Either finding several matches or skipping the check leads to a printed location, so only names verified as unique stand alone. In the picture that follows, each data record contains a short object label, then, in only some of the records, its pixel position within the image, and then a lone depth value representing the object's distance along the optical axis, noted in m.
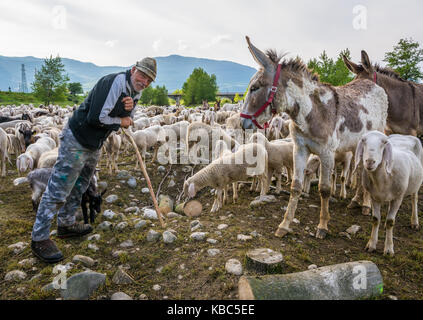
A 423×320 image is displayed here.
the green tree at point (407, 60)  24.94
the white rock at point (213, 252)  3.86
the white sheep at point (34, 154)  7.72
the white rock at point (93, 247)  4.17
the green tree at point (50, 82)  48.87
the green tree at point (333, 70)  30.77
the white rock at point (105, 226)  4.87
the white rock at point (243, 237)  4.25
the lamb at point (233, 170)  6.97
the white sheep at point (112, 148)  9.32
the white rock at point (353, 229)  4.86
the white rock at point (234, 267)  3.31
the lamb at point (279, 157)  7.38
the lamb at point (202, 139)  11.11
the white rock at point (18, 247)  4.11
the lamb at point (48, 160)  6.77
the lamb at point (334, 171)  6.76
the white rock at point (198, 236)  4.38
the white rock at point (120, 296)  3.00
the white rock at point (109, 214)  5.52
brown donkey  7.04
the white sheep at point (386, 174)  3.75
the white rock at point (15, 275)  3.44
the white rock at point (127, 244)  4.31
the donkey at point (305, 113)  4.03
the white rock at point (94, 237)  4.42
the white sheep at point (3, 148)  9.62
